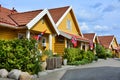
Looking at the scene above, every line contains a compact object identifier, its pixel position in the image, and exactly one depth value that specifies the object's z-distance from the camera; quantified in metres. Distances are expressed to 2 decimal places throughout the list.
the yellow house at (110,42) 65.12
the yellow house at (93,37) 44.94
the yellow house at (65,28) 29.95
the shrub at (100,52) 45.47
